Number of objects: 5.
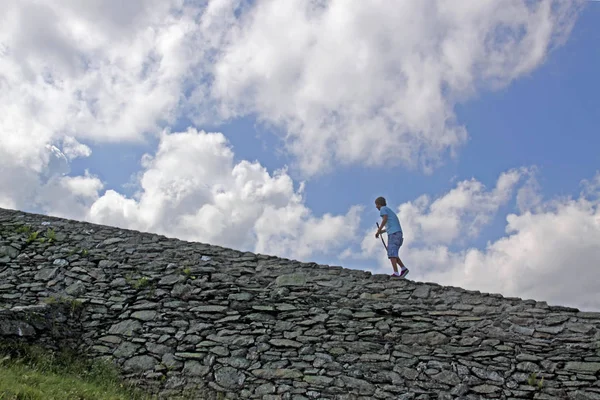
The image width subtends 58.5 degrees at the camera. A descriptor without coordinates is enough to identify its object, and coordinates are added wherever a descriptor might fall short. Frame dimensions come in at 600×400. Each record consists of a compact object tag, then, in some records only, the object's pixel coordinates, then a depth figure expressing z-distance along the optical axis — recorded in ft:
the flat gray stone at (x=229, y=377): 28.91
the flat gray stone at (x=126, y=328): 32.58
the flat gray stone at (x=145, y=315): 33.40
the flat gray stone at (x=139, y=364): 30.27
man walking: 38.40
